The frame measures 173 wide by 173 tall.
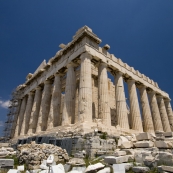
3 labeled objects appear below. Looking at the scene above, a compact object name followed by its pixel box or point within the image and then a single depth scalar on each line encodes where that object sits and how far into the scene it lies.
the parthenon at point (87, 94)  14.52
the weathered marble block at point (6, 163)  6.06
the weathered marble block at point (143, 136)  9.29
